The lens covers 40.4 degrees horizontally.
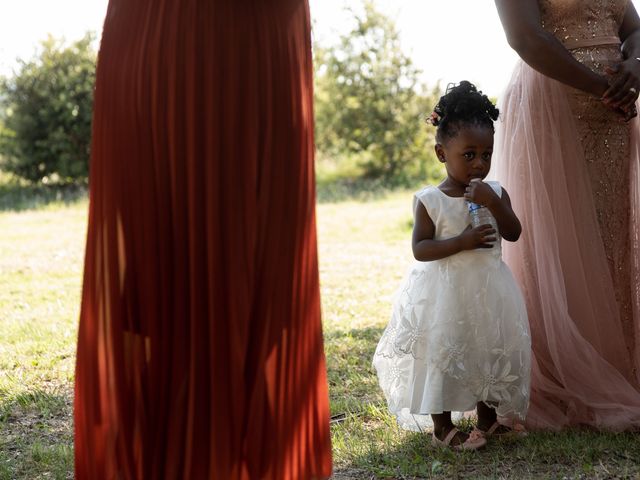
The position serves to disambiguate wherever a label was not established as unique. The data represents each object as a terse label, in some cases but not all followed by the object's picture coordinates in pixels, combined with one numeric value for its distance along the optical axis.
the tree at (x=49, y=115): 16.22
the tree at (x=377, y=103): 17.52
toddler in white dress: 3.21
